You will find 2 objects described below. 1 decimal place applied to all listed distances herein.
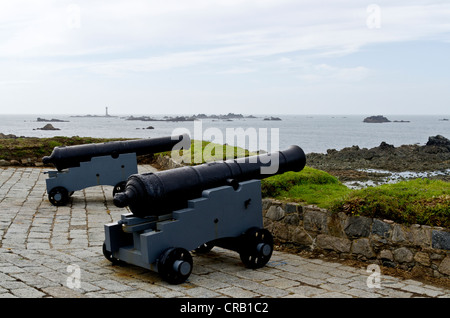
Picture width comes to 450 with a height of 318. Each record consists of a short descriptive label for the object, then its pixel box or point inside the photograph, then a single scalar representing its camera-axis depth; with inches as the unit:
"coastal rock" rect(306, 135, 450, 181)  1058.7
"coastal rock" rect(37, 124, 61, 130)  3956.7
